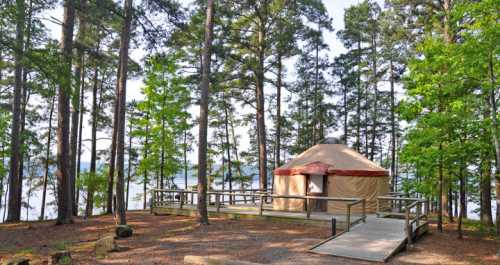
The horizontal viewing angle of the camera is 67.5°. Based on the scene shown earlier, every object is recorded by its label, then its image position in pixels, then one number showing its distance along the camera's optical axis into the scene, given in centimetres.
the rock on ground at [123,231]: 1052
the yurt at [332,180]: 1441
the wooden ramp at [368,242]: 846
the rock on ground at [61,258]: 730
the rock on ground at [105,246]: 848
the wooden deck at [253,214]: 1226
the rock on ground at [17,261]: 684
